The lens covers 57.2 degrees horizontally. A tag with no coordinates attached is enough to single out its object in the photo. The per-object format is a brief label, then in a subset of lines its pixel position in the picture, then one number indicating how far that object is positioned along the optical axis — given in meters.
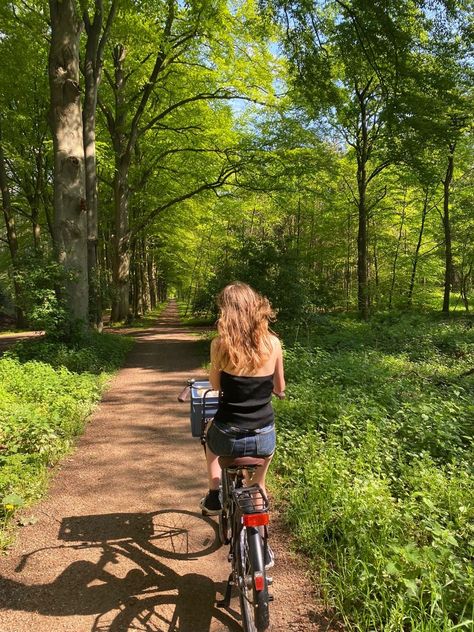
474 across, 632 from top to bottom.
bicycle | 2.38
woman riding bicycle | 2.76
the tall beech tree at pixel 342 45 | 6.84
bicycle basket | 3.57
